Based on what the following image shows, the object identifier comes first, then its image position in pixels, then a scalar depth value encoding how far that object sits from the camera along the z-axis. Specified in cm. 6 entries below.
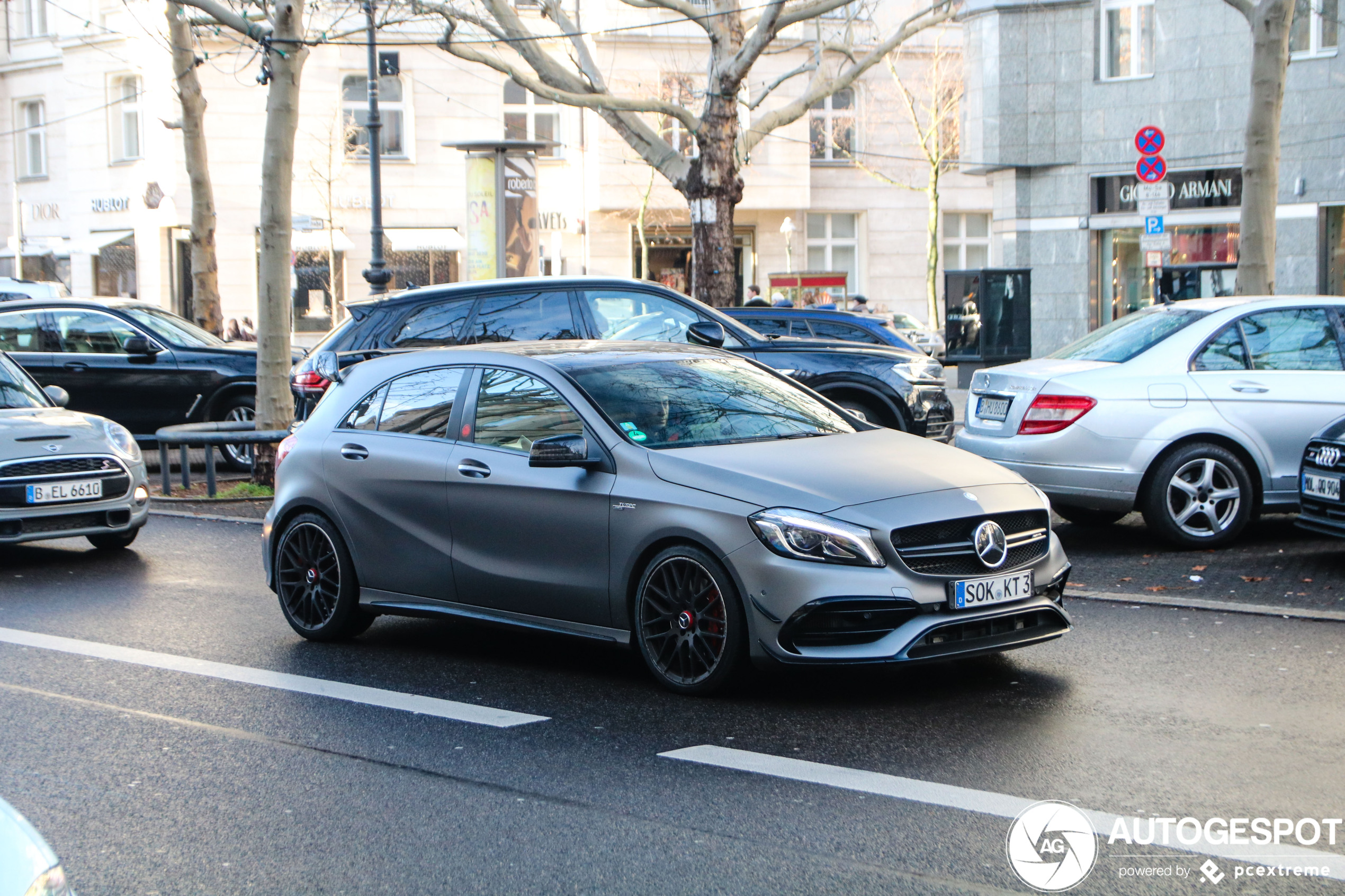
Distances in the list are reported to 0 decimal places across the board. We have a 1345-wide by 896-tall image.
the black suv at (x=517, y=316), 1182
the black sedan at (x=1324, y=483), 890
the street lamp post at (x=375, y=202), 2248
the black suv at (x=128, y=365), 1691
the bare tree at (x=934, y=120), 4284
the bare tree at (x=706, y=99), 2023
